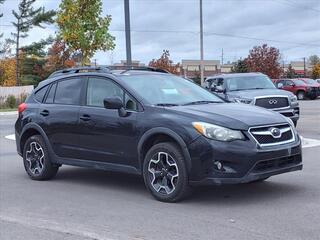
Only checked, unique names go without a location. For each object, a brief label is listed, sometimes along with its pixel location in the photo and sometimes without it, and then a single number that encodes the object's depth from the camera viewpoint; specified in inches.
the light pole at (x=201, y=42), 1419.2
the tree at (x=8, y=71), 2795.3
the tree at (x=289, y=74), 3034.5
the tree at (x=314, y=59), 4793.3
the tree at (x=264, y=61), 2469.2
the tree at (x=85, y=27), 978.7
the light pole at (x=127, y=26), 649.0
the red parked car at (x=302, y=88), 1552.7
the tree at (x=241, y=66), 2546.8
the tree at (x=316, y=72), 3522.9
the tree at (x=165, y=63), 2368.4
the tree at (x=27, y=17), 2272.4
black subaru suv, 265.6
